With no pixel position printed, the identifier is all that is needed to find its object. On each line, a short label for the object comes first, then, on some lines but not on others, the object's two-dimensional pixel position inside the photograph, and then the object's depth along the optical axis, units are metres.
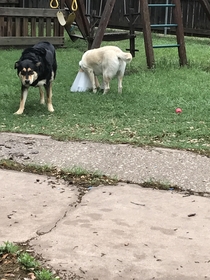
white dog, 7.79
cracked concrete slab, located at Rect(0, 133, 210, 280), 2.77
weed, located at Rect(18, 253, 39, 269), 2.71
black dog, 6.47
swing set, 9.87
